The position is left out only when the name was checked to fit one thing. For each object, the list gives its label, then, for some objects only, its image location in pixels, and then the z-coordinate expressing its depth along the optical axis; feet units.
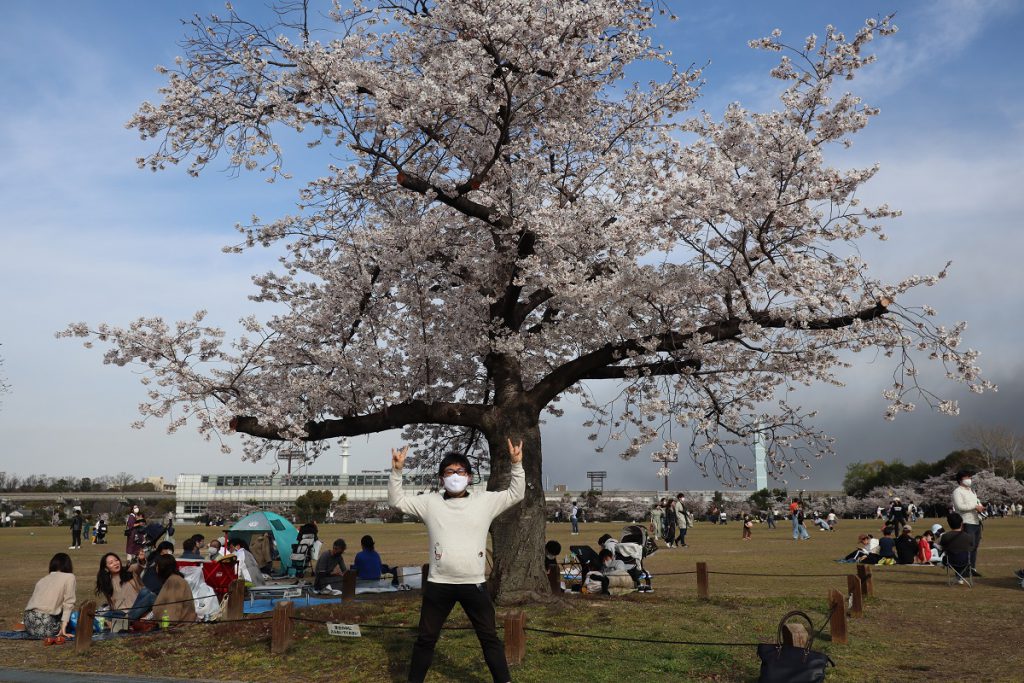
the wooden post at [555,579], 43.04
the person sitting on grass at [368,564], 54.13
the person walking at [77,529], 111.65
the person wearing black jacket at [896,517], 84.48
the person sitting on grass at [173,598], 38.81
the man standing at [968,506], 50.31
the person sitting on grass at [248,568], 51.75
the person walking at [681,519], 94.38
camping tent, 74.49
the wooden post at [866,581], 42.08
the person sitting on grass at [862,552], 68.21
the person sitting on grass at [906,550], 67.36
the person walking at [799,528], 106.52
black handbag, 23.11
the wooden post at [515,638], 28.78
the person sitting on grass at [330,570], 53.93
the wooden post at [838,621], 31.40
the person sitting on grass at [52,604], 37.83
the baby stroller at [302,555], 65.61
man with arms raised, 23.21
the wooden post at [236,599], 39.63
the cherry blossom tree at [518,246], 37.27
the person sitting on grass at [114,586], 39.55
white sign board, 29.91
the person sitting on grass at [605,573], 46.34
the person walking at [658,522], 97.86
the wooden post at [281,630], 32.19
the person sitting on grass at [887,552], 68.33
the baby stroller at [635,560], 48.16
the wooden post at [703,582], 43.65
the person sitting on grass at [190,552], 52.75
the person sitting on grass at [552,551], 48.59
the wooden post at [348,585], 48.21
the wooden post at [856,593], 37.83
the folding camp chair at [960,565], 50.79
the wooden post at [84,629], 35.12
